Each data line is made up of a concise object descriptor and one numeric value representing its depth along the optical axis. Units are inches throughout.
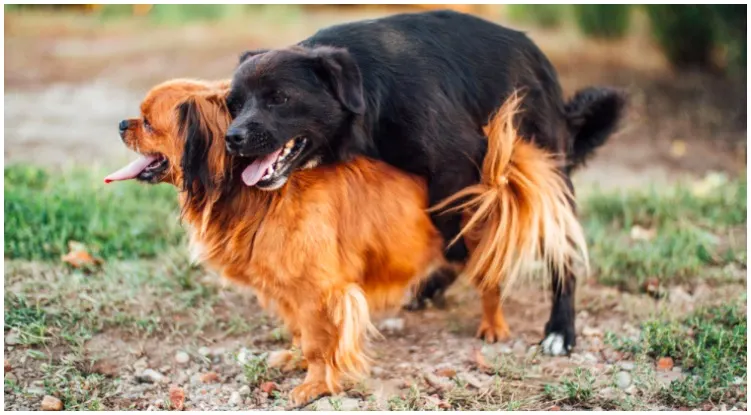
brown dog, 138.3
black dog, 133.6
